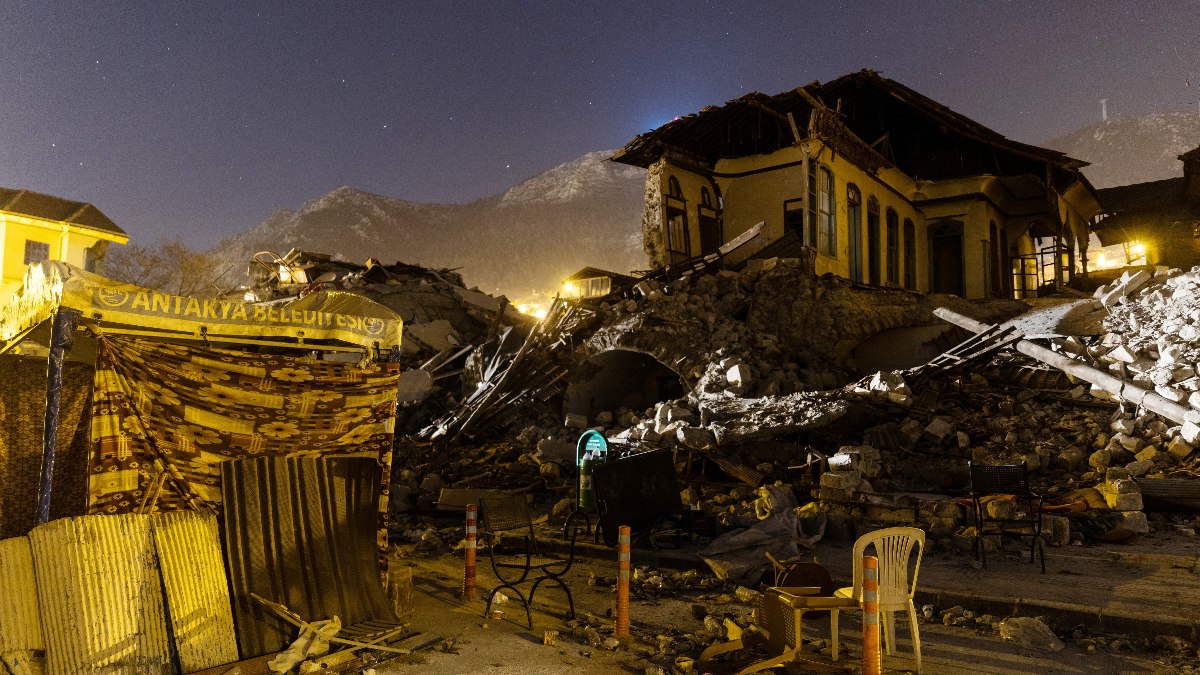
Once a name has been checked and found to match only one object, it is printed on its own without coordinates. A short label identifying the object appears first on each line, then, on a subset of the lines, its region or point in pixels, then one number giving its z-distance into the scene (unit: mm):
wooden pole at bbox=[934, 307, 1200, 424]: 10762
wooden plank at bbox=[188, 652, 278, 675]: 4906
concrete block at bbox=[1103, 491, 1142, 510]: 8898
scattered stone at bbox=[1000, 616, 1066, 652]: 5504
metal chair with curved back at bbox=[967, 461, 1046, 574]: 7598
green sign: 9945
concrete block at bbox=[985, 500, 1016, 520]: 8414
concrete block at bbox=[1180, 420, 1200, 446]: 10078
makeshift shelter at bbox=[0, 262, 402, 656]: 5039
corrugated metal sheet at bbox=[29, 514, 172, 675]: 4551
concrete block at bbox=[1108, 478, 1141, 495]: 9023
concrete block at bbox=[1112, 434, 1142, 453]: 10595
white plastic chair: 4949
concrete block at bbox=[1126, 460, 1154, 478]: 10000
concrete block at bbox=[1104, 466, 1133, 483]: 9507
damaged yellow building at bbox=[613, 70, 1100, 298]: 19281
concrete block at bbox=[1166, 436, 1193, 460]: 10109
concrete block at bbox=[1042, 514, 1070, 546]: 8320
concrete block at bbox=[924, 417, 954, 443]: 12160
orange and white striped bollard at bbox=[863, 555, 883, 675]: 4355
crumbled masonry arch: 16844
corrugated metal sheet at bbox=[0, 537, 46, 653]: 4508
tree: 42906
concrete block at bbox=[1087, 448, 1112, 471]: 10516
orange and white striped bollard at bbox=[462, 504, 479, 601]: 6898
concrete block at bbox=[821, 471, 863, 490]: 9711
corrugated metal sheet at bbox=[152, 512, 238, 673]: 4926
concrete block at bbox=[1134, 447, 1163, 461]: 10195
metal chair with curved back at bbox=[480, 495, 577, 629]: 6508
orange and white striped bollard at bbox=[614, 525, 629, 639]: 5828
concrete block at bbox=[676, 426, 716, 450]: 11836
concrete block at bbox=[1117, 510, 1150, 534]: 8602
